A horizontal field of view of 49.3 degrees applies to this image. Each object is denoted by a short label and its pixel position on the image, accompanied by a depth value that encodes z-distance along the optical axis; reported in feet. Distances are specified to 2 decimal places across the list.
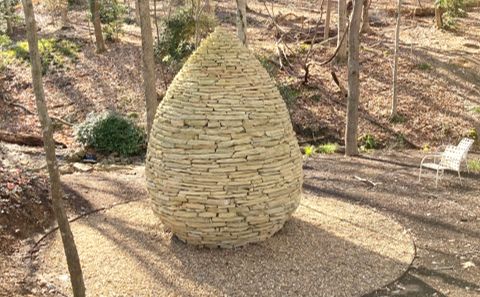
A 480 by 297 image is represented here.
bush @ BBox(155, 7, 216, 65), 61.05
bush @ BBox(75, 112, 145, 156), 43.91
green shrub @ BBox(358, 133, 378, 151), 46.93
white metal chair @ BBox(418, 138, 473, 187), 30.53
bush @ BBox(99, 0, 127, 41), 74.54
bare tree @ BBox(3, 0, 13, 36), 84.16
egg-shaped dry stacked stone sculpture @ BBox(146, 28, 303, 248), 21.43
